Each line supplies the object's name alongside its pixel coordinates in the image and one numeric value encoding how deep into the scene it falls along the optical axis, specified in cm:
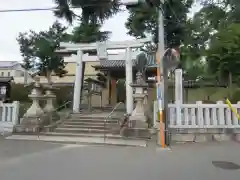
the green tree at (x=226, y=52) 1088
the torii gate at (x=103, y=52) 1305
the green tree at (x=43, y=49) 2169
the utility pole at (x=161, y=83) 830
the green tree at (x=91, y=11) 2003
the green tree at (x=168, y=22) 1933
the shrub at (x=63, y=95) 2117
